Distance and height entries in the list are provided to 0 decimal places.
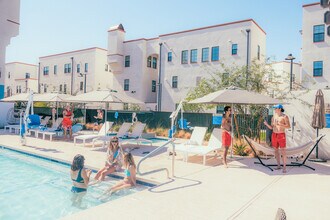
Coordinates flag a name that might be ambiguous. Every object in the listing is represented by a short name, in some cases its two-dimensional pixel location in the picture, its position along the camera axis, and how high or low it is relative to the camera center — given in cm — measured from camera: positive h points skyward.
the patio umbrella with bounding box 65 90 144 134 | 1147 +63
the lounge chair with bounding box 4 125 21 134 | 1647 -123
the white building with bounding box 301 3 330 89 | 2070 +536
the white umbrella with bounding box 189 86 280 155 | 815 +53
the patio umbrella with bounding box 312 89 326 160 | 907 +9
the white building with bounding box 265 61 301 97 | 1351 +161
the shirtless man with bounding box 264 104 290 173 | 757 -44
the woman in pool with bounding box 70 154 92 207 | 596 -158
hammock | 794 -98
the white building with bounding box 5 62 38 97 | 4547 +563
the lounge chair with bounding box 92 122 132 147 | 1213 -84
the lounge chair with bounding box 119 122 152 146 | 1162 -108
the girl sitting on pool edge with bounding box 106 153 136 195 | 627 -146
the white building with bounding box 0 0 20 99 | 2152 +692
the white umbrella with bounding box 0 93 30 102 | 1667 +71
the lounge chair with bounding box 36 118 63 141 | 1389 -109
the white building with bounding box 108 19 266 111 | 2373 +583
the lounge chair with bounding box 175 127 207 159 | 998 -92
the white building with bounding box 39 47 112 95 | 3562 +551
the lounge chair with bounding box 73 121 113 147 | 1173 -98
